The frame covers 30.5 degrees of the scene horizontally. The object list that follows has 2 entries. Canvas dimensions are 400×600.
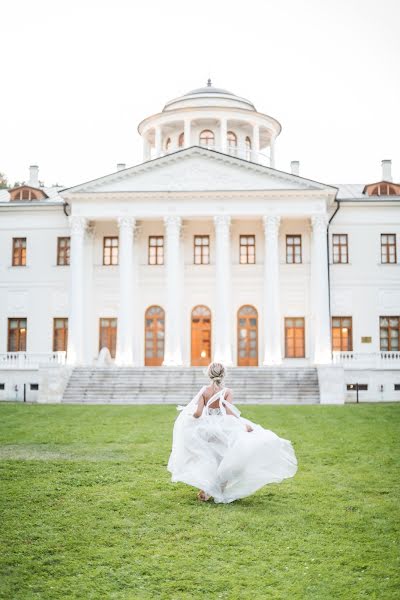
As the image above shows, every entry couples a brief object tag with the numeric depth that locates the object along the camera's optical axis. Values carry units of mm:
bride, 9570
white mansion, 36344
